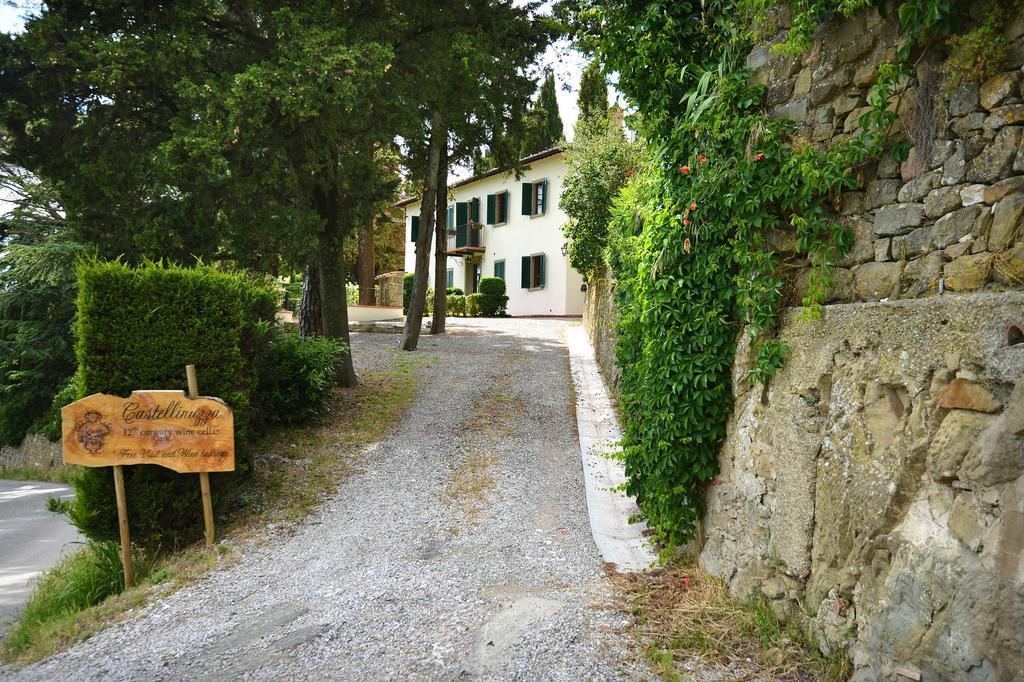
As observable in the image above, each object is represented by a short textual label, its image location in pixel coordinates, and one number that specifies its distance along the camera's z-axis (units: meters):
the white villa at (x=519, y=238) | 24.75
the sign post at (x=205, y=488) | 5.71
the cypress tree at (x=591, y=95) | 20.55
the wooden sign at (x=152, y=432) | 5.44
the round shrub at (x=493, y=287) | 26.67
